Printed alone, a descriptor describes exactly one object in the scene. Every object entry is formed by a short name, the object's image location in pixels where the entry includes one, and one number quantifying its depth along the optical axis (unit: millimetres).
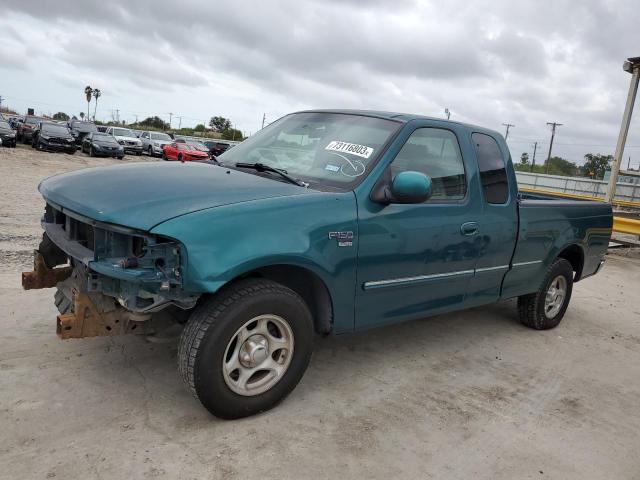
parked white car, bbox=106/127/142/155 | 31120
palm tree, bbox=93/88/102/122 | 95638
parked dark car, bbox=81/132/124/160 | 26250
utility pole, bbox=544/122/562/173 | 67225
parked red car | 26506
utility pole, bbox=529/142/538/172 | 71575
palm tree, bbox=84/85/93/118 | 93250
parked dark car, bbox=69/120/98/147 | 30125
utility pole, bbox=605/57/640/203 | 12312
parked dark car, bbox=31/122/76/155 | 25453
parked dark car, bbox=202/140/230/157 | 34038
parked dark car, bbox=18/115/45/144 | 27906
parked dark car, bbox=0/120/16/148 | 24031
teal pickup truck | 2789
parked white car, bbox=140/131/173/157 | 31984
